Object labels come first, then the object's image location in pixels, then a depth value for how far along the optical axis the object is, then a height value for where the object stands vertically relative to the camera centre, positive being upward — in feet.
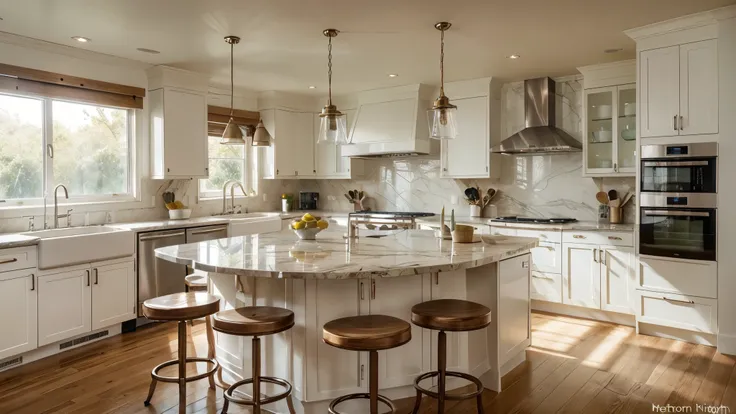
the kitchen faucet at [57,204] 14.44 +0.02
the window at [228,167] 20.07 +1.56
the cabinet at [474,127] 18.56 +2.89
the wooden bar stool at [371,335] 7.32 -1.98
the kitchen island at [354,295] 8.61 -1.77
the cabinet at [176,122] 16.67 +2.86
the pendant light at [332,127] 11.11 +1.73
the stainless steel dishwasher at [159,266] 14.83 -1.92
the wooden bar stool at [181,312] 8.93 -1.96
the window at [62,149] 13.85 +1.70
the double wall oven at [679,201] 12.43 +0.03
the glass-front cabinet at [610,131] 15.79 +2.32
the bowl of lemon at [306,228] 11.55 -0.57
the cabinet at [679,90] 12.40 +2.93
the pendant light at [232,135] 12.60 +1.76
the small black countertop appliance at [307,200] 23.86 +0.18
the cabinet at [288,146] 21.36 +2.58
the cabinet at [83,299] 12.37 -2.53
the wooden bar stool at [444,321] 8.30 -2.01
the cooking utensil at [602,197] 16.84 +0.18
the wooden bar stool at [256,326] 7.93 -1.99
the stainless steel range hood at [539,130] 16.85 +2.56
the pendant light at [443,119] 10.53 +1.79
